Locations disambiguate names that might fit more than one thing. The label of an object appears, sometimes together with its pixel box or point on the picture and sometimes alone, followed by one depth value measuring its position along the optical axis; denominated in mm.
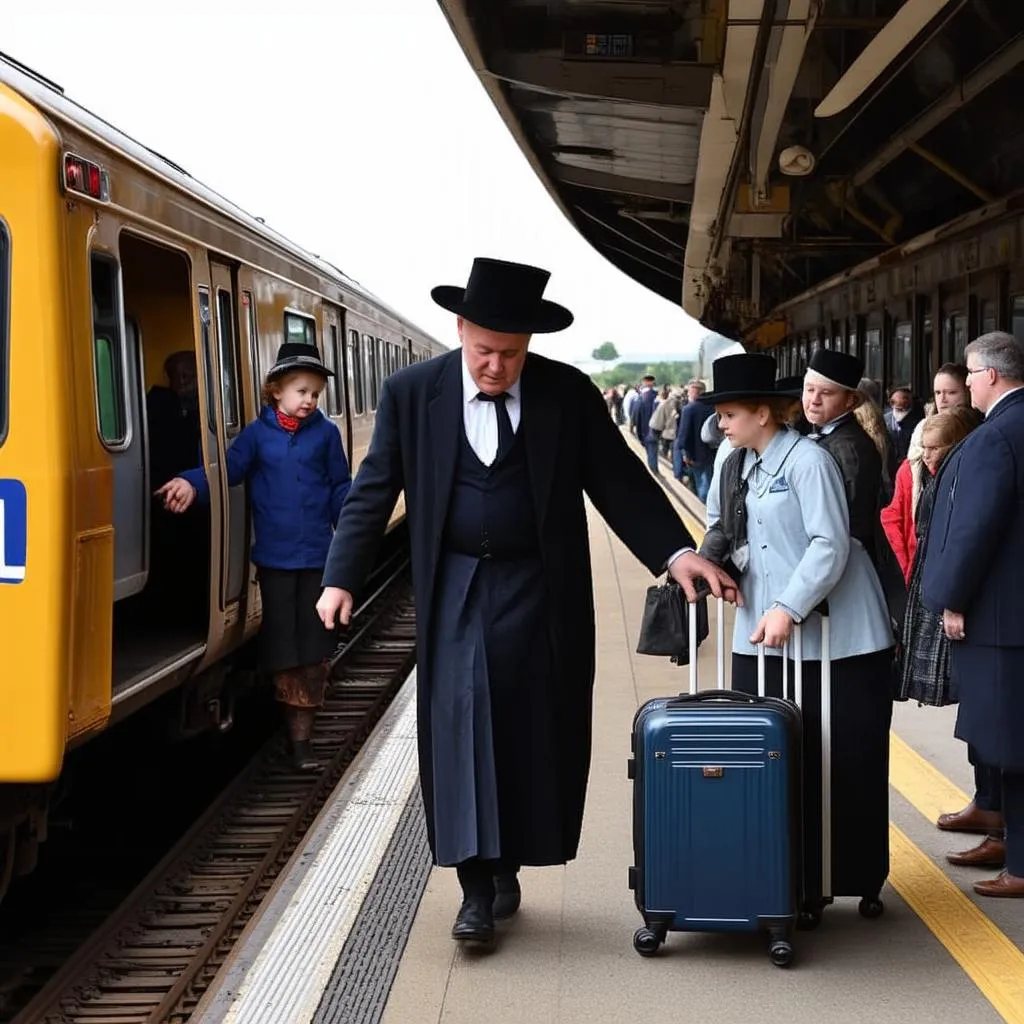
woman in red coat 8594
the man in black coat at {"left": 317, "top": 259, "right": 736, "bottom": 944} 4793
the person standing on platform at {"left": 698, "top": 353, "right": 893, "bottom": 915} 4863
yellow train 4898
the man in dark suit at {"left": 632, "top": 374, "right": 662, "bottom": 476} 31719
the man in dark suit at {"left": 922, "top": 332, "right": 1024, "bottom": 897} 5074
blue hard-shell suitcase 4609
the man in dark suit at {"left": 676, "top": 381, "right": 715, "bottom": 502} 18672
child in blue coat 7703
